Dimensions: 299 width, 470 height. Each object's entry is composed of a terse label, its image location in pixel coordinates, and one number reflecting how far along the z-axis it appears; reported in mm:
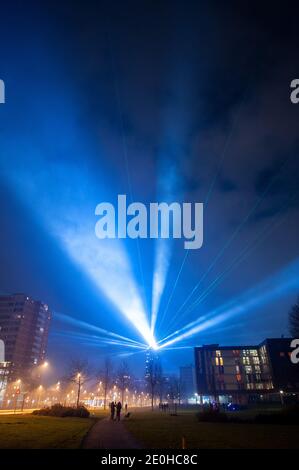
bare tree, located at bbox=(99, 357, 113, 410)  83988
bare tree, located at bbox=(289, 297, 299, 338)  60744
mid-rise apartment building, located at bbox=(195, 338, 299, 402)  101125
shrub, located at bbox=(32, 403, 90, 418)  34384
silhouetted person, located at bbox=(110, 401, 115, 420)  30625
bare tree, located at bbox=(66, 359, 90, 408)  65850
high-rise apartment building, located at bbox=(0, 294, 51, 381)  167250
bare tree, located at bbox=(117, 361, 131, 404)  86775
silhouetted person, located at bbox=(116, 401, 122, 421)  30117
